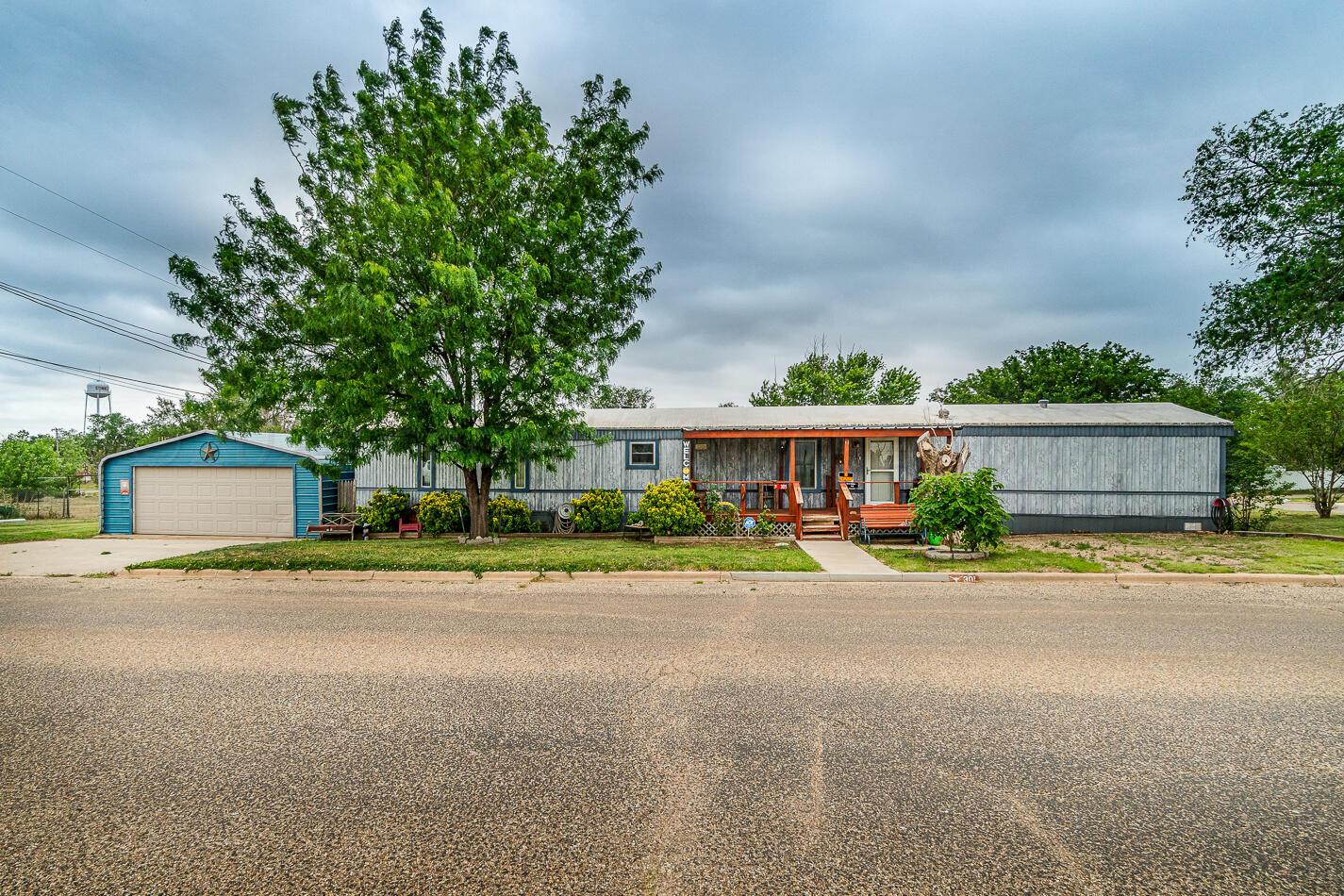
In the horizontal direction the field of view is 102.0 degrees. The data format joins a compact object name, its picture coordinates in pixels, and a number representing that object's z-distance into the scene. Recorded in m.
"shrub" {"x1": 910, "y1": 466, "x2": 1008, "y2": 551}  10.18
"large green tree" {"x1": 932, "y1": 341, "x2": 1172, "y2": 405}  32.09
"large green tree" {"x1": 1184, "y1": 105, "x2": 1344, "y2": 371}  14.21
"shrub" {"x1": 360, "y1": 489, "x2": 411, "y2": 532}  15.12
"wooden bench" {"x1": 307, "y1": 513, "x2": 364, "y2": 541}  14.93
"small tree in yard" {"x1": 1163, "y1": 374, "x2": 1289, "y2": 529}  14.62
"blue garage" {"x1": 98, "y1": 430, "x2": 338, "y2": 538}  16.17
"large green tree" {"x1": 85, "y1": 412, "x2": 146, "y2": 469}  45.91
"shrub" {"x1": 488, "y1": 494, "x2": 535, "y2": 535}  15.11
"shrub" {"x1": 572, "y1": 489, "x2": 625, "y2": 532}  14.84
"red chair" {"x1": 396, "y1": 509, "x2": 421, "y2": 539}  14.95
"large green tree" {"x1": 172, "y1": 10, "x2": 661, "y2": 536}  10.59
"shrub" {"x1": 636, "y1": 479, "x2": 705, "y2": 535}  13.05
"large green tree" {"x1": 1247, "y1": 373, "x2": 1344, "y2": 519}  16.27
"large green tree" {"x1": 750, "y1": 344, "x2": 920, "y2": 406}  36.53
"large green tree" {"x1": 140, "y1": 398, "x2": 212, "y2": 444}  43.91
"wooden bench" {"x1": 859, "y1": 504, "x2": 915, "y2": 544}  13.12
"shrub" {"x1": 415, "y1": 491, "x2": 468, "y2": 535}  15.07
